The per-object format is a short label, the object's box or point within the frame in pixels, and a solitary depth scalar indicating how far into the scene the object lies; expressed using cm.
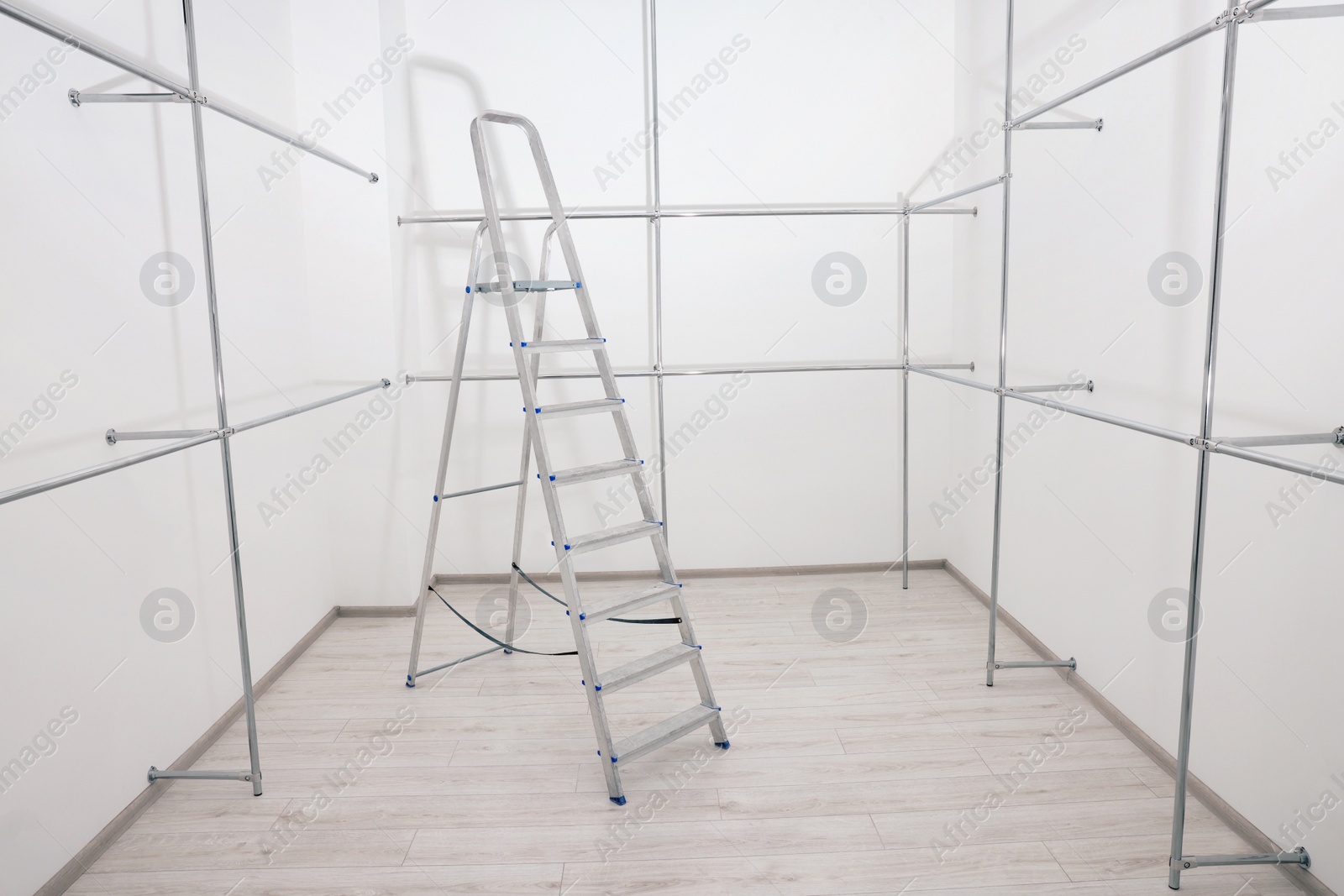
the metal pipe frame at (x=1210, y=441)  159
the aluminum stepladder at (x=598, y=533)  230
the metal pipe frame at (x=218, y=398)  161
